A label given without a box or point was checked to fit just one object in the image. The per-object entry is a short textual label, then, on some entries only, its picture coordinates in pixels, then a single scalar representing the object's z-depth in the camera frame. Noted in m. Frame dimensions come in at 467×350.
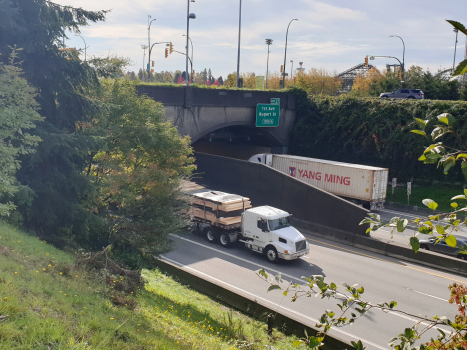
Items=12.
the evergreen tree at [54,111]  15.66
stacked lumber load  22.50
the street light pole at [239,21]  46.91
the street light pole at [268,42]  72.79
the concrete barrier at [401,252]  19.81
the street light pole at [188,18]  35.47
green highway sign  40.22
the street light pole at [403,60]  51.47
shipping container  29.58
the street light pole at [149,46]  66.94
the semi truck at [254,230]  19.89
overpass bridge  32.06
